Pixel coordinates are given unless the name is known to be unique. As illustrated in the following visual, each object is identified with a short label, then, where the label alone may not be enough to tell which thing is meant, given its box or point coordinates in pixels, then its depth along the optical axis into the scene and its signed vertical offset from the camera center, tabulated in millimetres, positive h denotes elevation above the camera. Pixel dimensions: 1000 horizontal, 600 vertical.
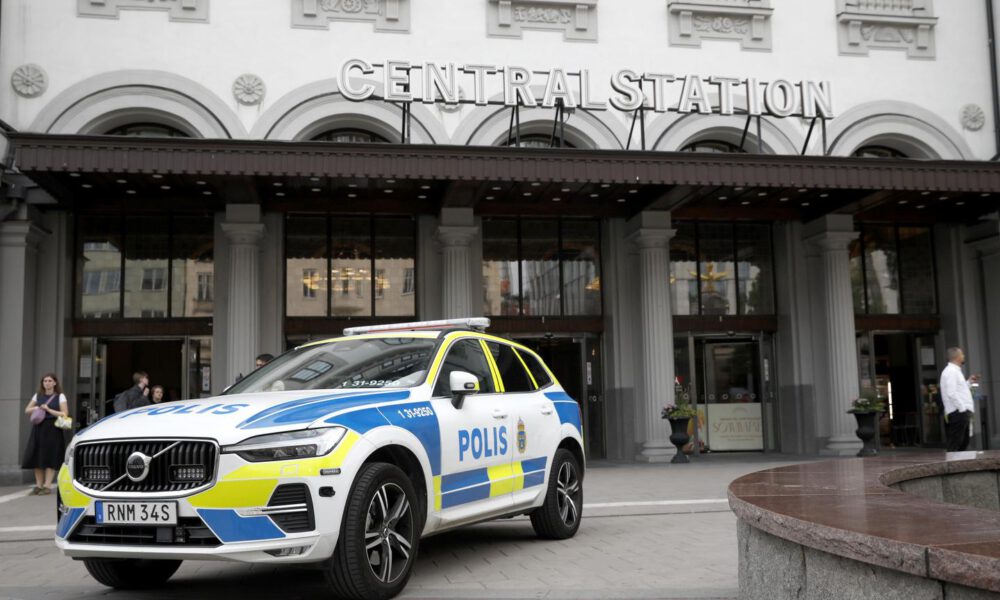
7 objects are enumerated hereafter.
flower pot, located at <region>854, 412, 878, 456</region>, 17969 -1005
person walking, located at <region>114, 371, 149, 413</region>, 13995 -37
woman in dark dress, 14016 -572
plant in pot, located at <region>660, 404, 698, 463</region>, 17625 -792
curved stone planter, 3342 -672
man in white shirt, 13961 -396
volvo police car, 5289 -487
